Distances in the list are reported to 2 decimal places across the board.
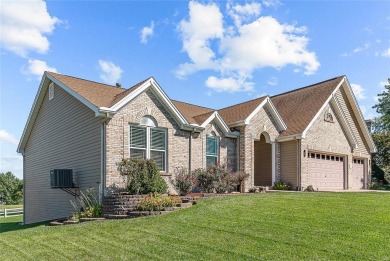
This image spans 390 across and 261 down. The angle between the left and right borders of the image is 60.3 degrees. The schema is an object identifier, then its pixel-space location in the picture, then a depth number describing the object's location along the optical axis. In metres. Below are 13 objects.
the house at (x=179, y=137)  13.73
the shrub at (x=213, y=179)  15.24
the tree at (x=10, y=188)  42.97
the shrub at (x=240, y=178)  16.53
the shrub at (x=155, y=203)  11.32
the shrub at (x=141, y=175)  12.61
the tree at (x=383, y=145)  27.19
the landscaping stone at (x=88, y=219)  11.33
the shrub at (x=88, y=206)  12.16
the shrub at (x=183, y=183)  14.58
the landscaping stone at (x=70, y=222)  11.55
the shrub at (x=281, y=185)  18.42
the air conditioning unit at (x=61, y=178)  14.05
